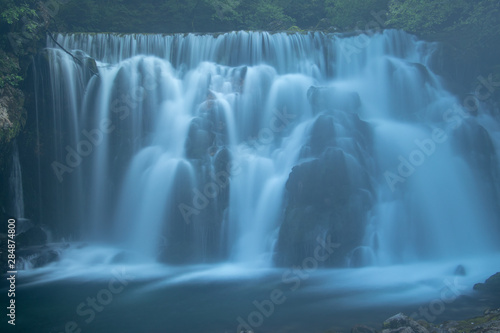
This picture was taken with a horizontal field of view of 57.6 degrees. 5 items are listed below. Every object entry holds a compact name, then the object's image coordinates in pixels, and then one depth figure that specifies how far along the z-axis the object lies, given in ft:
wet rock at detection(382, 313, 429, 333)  28.12
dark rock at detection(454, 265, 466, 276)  42.93
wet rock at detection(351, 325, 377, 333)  29.81
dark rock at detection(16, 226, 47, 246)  54.33
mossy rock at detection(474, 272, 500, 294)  37.60
